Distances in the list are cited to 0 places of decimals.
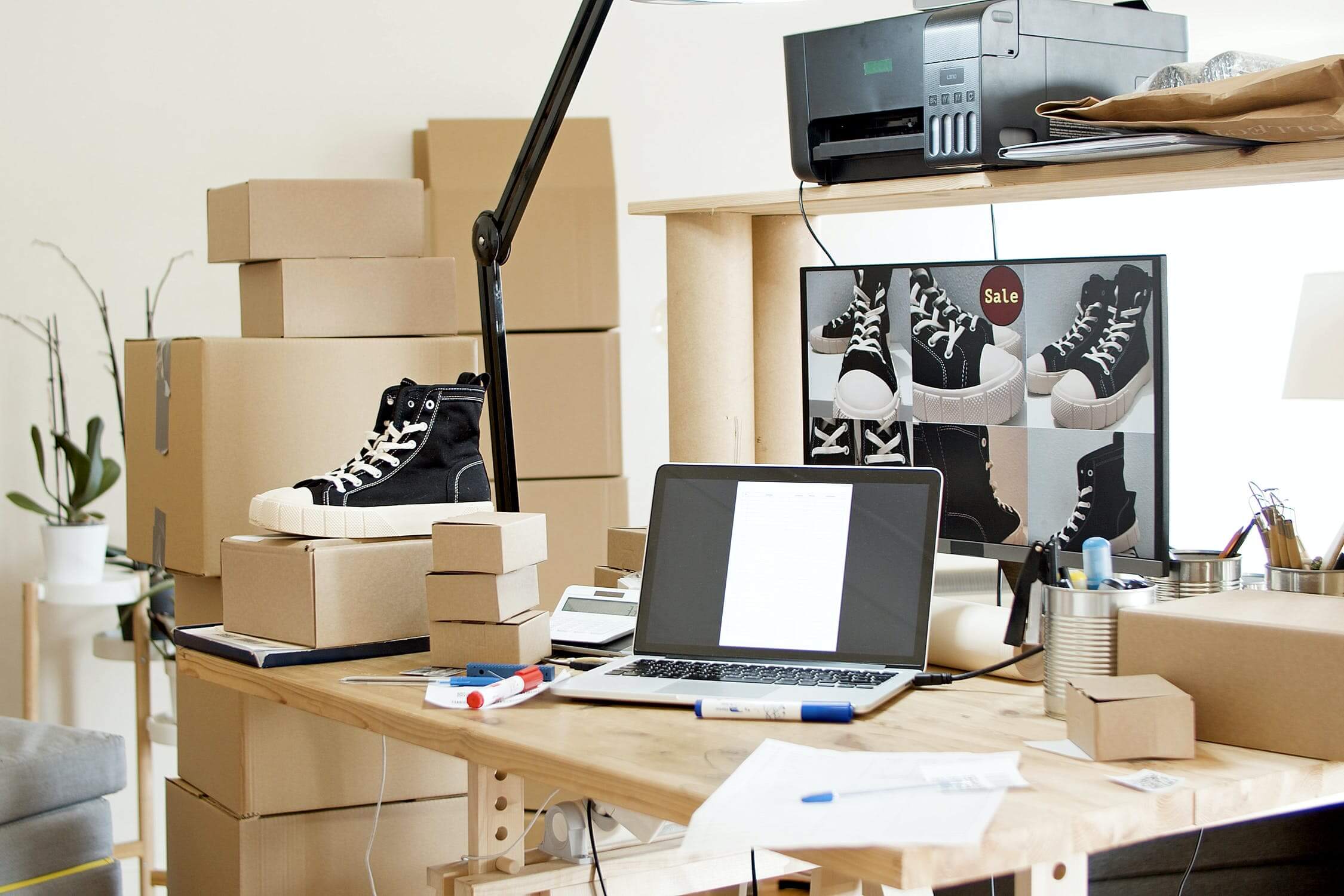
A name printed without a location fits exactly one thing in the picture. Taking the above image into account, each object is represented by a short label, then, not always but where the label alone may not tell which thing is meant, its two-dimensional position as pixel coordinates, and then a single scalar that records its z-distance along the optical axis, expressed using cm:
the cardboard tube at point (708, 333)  355
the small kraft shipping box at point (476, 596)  305
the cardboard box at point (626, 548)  346
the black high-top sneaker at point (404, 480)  319
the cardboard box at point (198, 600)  357
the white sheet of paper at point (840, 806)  247
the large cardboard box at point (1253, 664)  266
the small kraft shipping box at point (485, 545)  304
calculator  316
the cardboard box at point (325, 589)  313
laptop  295
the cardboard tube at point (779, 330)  367
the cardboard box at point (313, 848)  341
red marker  289
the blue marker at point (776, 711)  280
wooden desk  250
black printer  319
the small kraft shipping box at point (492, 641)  305
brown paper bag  284
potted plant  431
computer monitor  298
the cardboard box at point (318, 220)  361
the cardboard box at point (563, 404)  459
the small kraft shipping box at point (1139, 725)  266
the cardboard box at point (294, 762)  341
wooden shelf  297
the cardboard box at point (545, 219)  460
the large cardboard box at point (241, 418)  348
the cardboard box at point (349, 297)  360
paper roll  301
